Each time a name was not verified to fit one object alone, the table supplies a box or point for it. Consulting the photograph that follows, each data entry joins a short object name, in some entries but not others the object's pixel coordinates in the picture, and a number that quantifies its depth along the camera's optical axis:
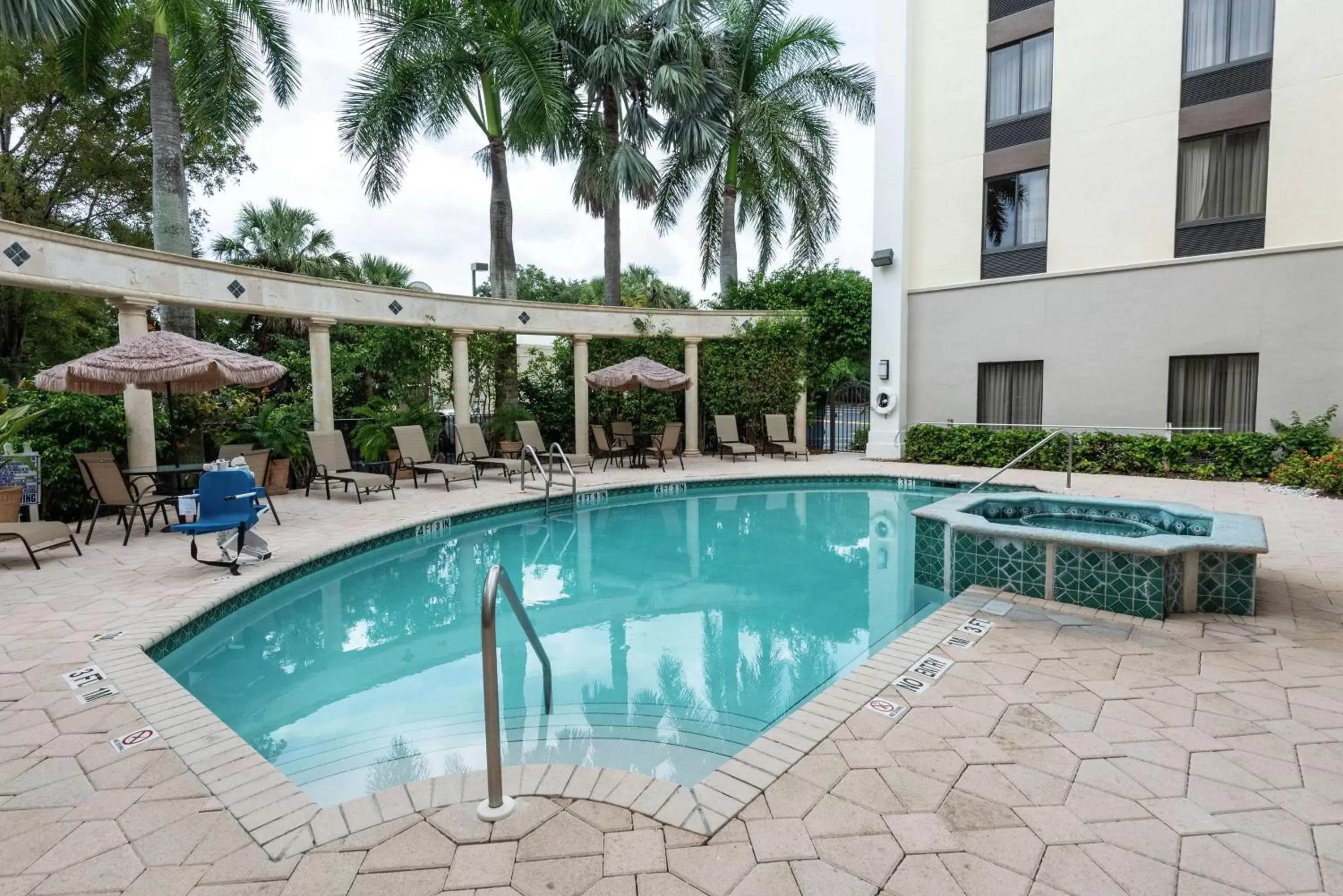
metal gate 17.48
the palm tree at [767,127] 17.06
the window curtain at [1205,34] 11.69
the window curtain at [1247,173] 11.42
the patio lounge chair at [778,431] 15.85
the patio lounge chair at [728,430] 15.50
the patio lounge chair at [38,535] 6.02
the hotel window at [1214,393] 11.67
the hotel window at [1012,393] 13.83
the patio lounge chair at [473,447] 12.49
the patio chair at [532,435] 13.80
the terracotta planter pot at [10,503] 6.93
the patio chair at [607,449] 14.48
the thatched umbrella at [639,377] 13.46
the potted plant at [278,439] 10.68
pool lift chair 6.05
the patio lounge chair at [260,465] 8.51
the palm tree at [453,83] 13.26
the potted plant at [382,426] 12.67
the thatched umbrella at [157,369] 7.38
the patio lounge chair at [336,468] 10.06
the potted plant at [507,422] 14.83
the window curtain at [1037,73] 13.38
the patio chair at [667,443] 14.05
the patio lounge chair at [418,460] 11.32
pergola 8.10
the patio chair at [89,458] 7.39
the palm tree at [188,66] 10.46
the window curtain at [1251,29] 11.27
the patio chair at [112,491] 7.30
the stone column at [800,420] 16.66
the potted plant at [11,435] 6.38
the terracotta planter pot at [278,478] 10.79
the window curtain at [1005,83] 13.85
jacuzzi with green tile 4.62
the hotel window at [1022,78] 13.43
